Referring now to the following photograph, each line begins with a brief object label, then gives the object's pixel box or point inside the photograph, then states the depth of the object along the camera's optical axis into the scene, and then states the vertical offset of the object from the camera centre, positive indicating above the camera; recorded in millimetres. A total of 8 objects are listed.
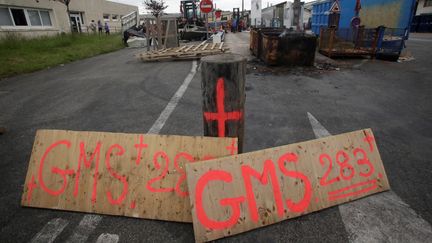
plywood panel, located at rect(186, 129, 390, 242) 1992 -1318
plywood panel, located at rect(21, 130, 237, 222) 2184 -1240
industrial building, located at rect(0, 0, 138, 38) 16438 +1645
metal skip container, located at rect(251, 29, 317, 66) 8070 -654
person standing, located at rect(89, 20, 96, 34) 25795 +831
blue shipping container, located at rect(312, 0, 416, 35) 10242 +626
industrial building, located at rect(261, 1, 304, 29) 21972 +1408
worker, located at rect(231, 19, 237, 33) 32841 +580
